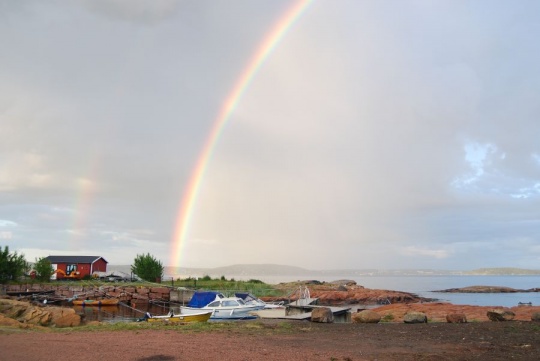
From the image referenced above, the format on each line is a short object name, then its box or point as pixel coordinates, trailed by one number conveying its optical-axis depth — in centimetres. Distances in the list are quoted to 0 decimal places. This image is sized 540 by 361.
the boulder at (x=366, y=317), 2359
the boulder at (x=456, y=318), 2212
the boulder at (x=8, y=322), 2055
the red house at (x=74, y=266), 7506
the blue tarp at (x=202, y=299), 3346
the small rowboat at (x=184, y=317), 2847
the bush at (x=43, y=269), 6332
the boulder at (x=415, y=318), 2264
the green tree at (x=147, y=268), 7150
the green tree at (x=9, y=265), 5566
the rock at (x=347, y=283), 9812
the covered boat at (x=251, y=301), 3622
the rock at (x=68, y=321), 2457
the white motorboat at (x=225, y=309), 3183
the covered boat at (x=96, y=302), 5003
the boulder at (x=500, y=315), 2286
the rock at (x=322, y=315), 2392
